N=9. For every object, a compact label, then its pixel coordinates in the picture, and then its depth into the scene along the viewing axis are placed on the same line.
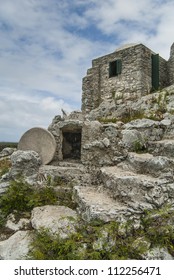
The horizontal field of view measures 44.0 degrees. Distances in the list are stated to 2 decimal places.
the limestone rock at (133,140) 7.70
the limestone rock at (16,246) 4.54
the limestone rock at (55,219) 4.76
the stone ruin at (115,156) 5.06
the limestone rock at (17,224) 5.68
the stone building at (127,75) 15.72
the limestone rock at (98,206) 4.55
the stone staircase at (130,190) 4.70
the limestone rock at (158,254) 4.03
